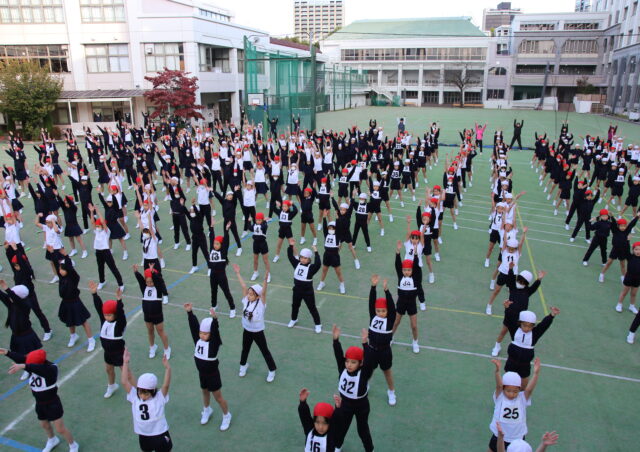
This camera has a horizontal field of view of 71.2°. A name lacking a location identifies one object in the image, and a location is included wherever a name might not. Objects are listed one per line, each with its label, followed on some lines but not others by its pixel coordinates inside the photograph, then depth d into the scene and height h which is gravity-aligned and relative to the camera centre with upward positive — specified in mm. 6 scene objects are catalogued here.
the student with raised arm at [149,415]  4695 -3157
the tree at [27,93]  33406 +1163
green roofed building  71250 +7995
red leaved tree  34156 +1031
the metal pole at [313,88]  27953 +1316
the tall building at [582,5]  91356 +21752
